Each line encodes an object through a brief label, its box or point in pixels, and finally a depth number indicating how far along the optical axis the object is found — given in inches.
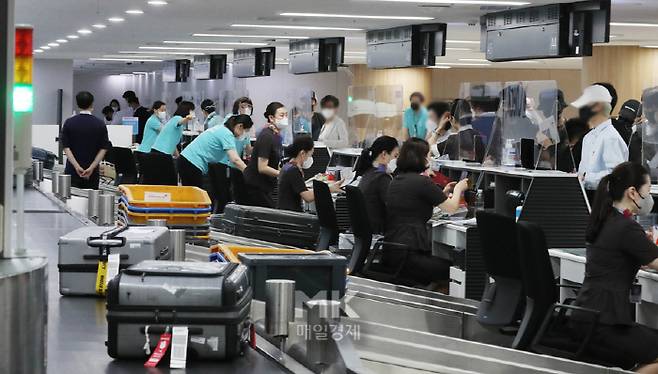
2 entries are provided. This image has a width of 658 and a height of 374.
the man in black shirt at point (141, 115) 880.9
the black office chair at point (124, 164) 589.6
